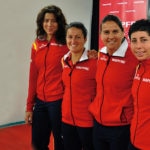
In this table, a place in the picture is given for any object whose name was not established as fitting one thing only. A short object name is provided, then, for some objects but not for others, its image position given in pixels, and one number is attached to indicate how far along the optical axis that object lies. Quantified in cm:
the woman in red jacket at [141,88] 169
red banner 409
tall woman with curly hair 244
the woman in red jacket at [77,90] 214
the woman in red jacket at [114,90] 191
